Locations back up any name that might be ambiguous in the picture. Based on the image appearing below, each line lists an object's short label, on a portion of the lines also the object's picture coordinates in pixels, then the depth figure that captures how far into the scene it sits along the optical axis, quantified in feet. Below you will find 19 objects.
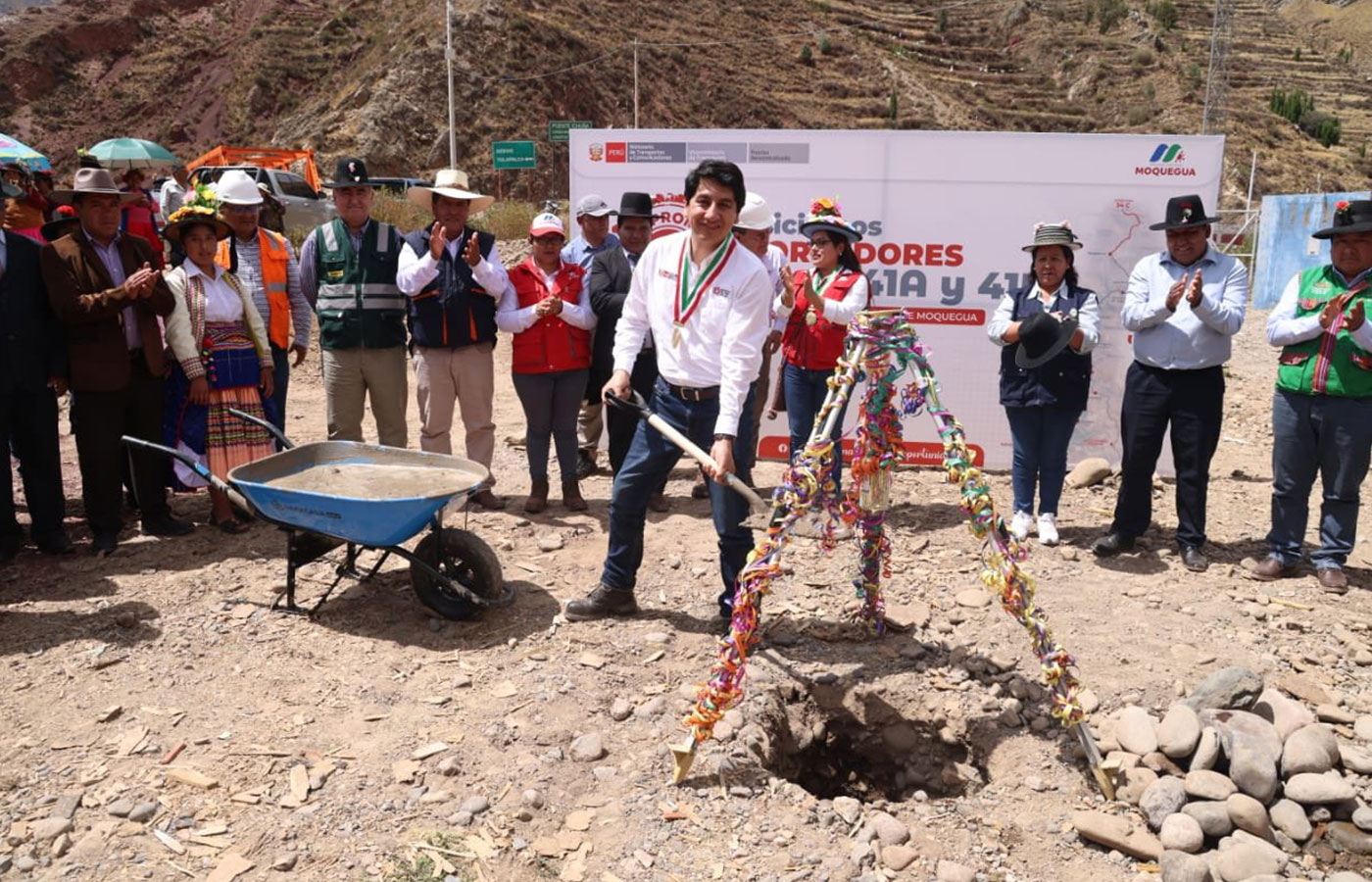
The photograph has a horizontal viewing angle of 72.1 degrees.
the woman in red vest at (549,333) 19.04
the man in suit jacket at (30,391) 16.03
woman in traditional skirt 17.52
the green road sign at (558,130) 45.38
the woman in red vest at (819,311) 17.15
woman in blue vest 17.12
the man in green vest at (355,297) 18.47
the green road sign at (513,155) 57.93
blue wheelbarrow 13.61
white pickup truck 62.85
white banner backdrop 22.70
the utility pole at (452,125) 84.86
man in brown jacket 16.58
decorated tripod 11.42
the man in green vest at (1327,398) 15.43
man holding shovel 12.57
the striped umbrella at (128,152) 46.78
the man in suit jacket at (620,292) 19.29
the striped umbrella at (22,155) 28.91
